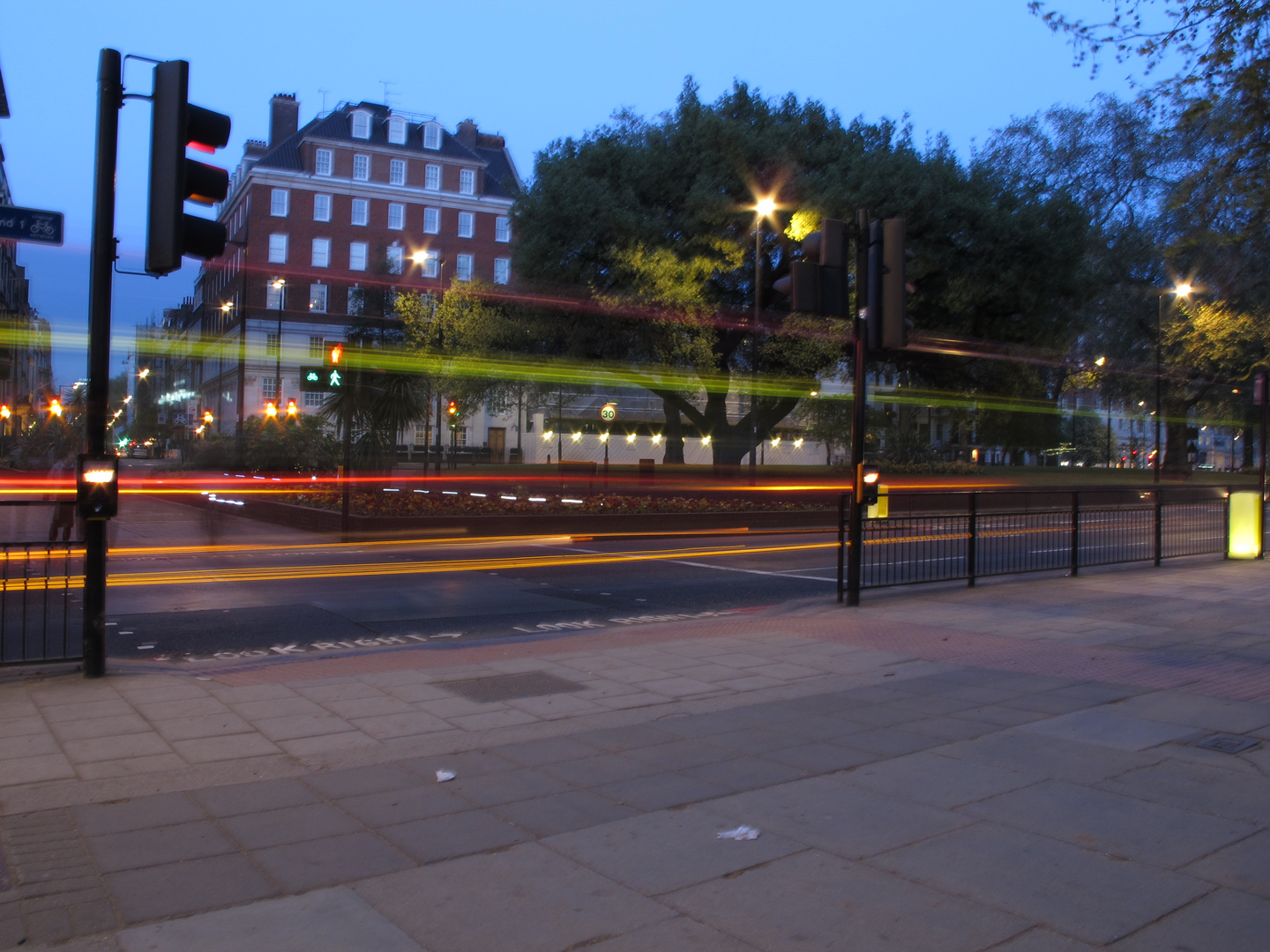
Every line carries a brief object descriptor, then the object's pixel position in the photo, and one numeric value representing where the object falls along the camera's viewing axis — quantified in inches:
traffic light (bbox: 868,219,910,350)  422.9
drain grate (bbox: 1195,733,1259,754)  217.8
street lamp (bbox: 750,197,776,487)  879.1
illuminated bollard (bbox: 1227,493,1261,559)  642.2
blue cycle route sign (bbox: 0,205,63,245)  227.3
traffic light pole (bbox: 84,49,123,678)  270.7
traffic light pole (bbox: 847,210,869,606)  430.9
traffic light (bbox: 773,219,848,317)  402.9
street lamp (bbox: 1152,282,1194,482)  1188.5
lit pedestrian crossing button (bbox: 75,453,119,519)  267.7
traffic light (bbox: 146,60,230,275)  259.8
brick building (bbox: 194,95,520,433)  2529.5
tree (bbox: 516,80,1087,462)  1045.8
